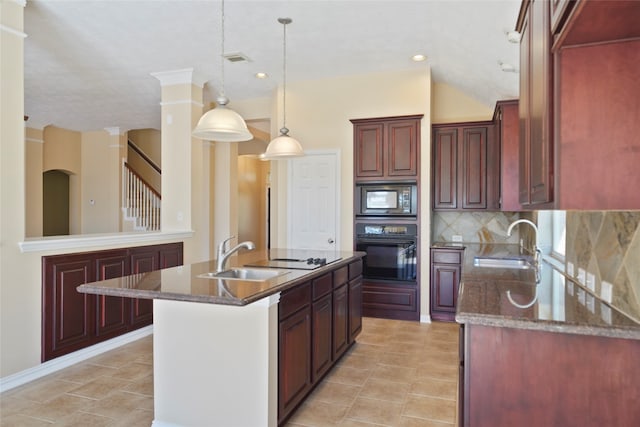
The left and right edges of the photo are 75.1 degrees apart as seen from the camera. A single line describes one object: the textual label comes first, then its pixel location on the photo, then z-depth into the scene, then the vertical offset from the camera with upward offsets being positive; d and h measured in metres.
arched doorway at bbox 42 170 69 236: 9.12 +0.20
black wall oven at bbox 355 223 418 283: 5.10 -0.46
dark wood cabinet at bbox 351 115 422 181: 5.07 +0.80
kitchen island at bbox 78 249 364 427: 2.29 -0.79
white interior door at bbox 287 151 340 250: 5.57 +0.16
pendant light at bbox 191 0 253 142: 3.07 +0.67
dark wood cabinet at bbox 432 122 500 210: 5.15 +0.58
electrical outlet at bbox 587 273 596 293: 2.11 -0.36
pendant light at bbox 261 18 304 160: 3.88 +0.61
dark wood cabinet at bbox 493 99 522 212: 4.04 +0.59
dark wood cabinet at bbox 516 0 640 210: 1.30 +0.32
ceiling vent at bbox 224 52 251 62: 4.76 +1.81
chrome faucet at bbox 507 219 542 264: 2.95 -0.29
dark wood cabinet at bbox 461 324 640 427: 1.57 -0.66
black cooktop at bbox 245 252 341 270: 3.12 -0.40
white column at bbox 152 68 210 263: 5.32 +0.73
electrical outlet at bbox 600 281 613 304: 1.88 -0.36
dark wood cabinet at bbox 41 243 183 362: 3.51 -0.85
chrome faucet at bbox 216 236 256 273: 2.78 -0.29
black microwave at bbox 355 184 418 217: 5.10 +0.16
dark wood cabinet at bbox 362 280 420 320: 5.12 -1.09
